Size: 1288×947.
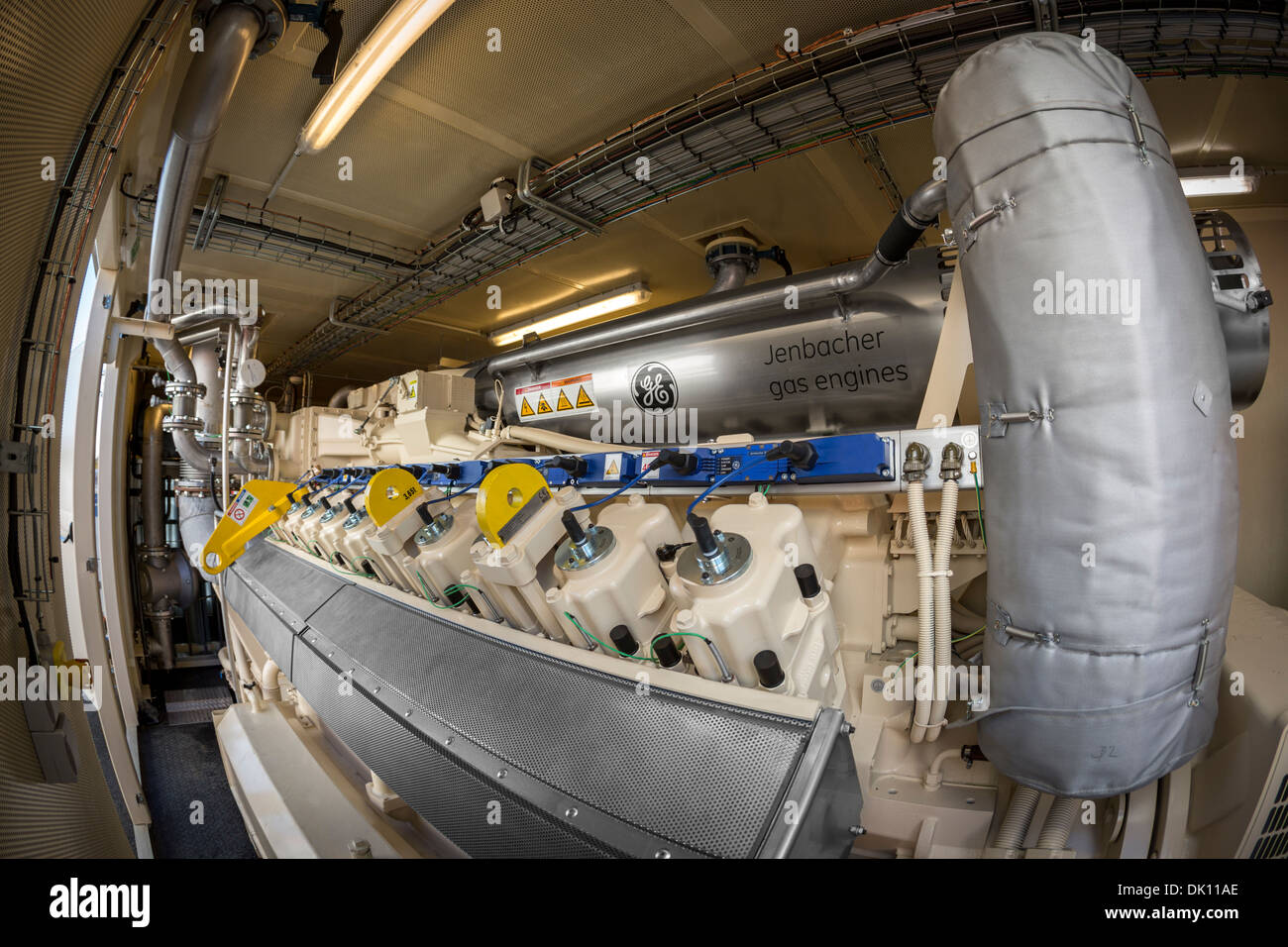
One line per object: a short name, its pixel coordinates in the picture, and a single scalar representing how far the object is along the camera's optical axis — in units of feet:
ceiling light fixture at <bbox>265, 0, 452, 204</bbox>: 5.34
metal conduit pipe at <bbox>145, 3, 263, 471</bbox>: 5.41
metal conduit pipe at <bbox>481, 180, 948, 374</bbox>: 4.10
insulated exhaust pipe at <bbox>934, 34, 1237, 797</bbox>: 2.74
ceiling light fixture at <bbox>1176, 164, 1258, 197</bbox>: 5.65
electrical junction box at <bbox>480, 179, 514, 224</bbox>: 9.11
